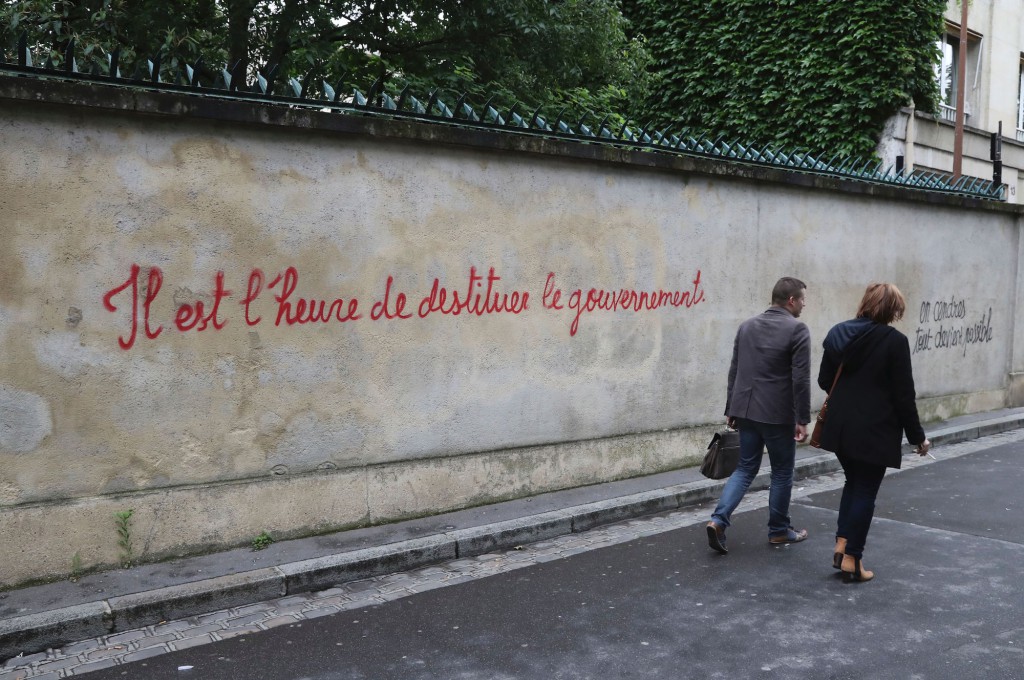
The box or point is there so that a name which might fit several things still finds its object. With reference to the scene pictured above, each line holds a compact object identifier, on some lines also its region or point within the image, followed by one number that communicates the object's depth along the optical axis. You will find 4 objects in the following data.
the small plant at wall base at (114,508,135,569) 5.06
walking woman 5.09
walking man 5.62
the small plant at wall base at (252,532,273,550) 5.46
